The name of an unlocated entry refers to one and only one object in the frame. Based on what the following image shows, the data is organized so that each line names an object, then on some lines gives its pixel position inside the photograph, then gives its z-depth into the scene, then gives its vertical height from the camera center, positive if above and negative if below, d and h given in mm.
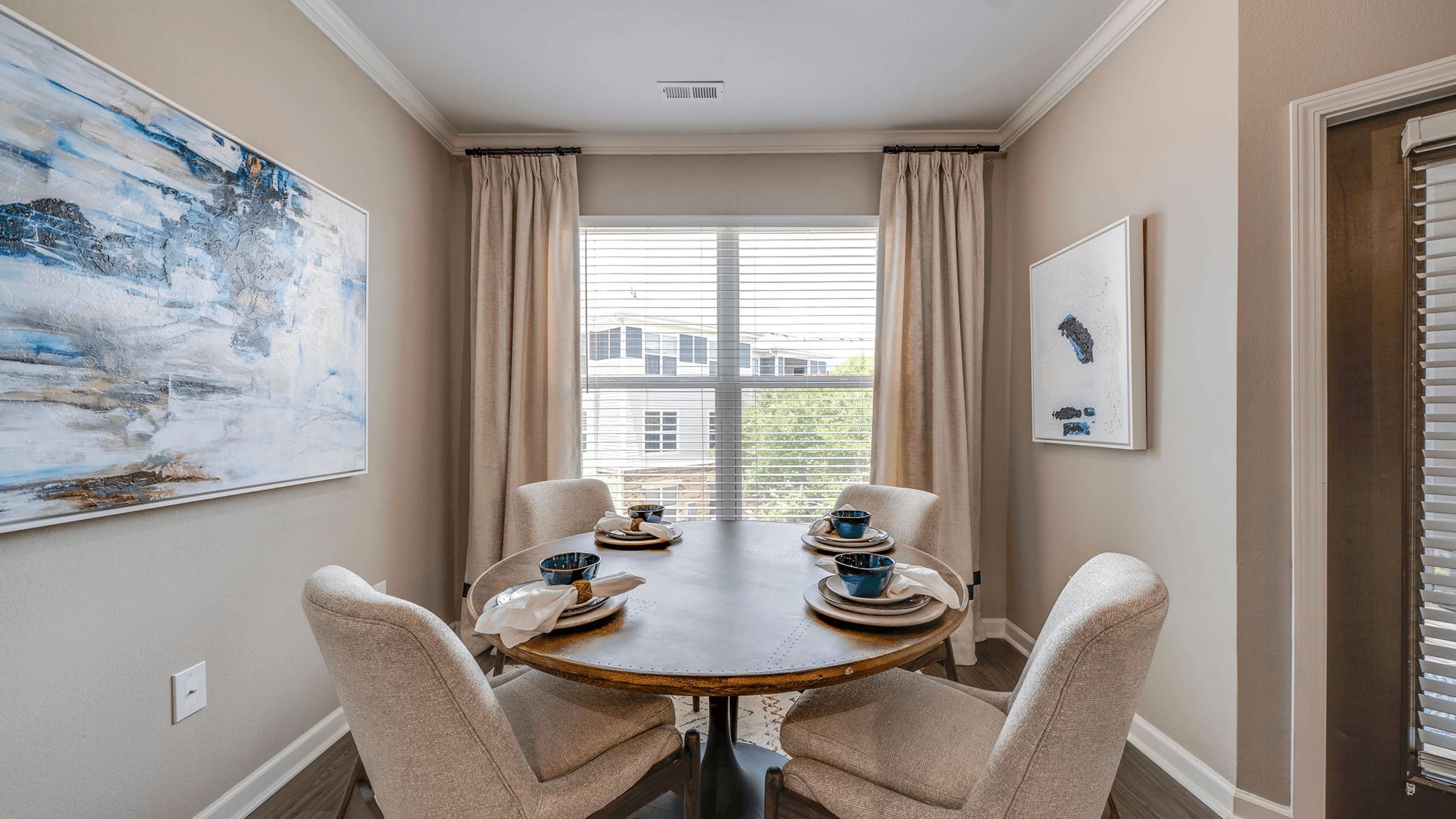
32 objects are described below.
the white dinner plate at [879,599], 1207 -391
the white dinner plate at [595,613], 1137 -407
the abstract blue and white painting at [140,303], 1197 +270
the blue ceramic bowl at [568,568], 1229 -338
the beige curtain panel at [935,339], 2902 +348
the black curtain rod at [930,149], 2963 +1302
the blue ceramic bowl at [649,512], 1968 -345
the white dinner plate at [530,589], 1178 -391
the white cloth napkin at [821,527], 1835 -374
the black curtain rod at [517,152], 2990 +1311
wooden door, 1533 -177
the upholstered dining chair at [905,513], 2072 -387
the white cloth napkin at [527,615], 1073 -380
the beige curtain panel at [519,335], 2922 +373
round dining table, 1001 -437
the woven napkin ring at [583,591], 1215 -375
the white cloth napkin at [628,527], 1852 -375
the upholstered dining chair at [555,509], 2221 -395
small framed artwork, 2053 +256
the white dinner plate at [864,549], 1682 -399
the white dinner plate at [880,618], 1138 -411
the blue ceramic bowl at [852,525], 1726 -342
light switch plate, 1534 -746
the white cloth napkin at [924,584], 1215 -372
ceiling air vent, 2545 +1395
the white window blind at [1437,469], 1462 -157
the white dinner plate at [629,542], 1804 -408
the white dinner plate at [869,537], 1729 -382
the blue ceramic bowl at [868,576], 1206 -344
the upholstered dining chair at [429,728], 887 -504
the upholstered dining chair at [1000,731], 899 -639
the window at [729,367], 3145 +229
